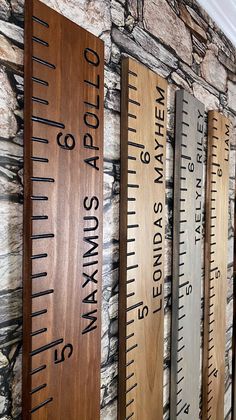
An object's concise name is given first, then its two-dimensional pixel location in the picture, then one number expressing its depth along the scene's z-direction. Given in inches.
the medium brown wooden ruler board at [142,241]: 39.9
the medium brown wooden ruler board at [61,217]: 28.1
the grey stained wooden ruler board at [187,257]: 51.4
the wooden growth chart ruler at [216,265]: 62.8
